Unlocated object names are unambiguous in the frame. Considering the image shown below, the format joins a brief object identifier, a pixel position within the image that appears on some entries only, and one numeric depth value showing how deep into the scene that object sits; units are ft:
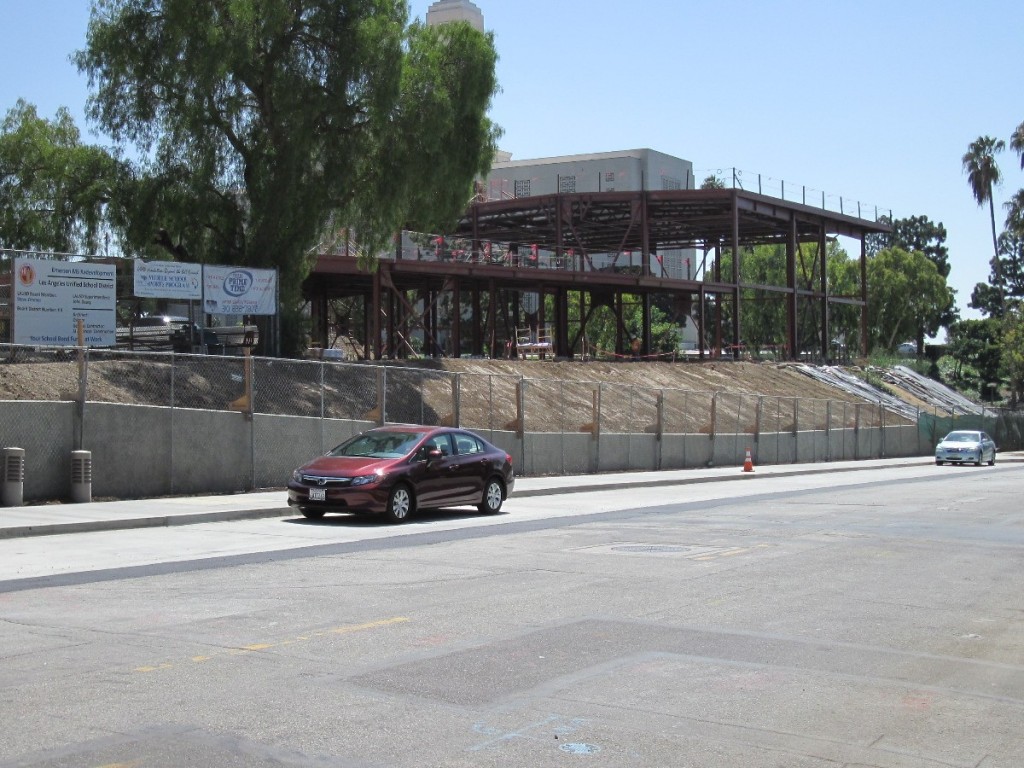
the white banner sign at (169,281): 88.53
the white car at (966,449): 150.30
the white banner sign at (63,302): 78.95
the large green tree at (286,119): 102.22
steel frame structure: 157.69
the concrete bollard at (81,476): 62.59
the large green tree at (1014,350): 249.55
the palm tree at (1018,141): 266.77
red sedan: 57.57
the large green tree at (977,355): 309.53
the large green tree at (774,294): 292.81
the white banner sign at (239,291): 94.27
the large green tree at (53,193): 106.11
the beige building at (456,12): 317.01
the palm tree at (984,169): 294.46
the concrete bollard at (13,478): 59.57
